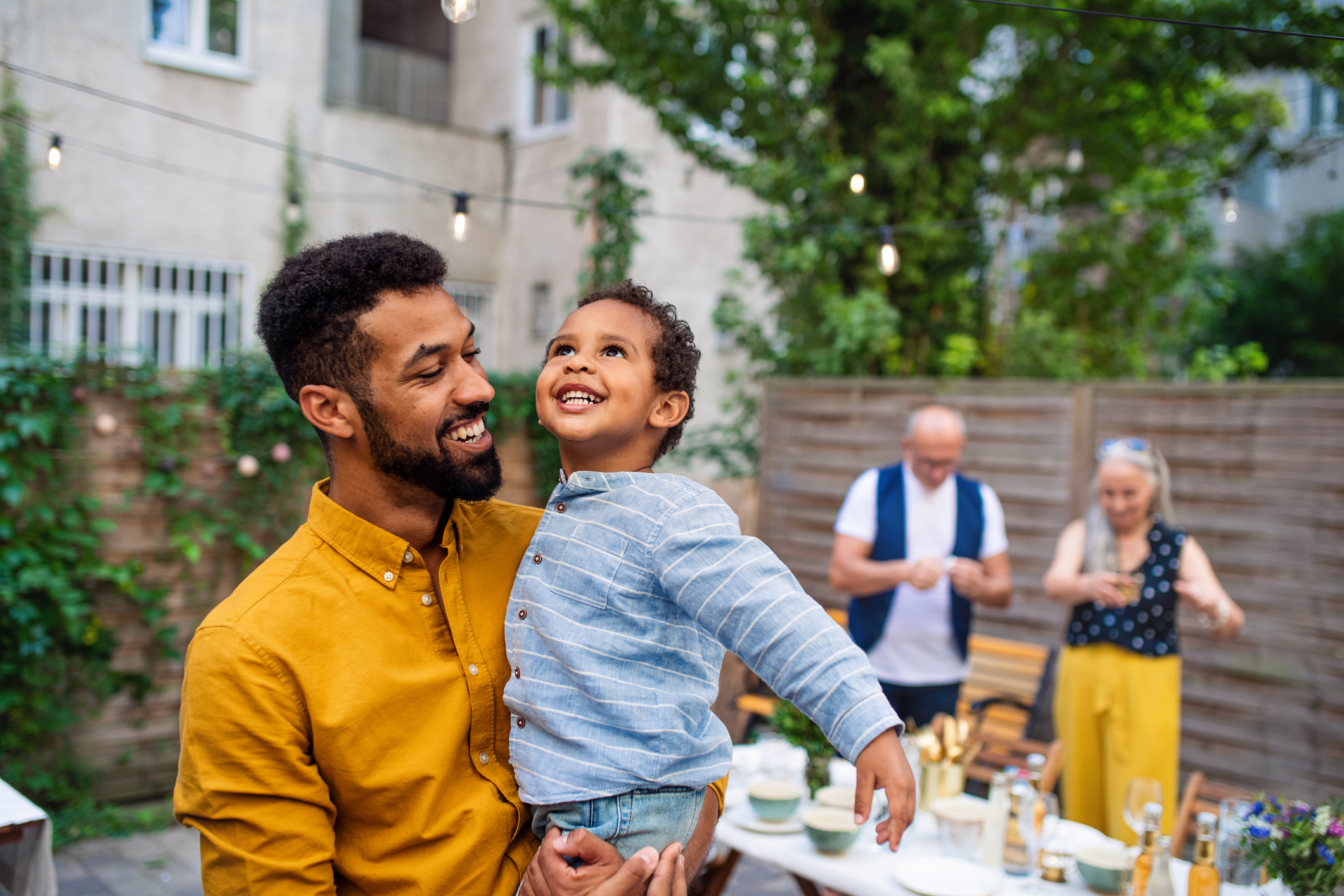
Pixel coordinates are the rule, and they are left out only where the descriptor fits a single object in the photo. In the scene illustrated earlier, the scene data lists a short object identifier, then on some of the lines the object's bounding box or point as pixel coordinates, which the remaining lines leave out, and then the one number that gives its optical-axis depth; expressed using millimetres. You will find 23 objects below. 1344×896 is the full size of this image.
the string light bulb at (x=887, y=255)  5324
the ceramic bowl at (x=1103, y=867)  2621
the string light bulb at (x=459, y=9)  2436
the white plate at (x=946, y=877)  2570
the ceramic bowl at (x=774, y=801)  2990
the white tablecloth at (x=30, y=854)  2783
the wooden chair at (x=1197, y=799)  3504
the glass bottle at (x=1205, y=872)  2430
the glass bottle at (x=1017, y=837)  2721
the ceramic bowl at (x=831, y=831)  2783
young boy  1413
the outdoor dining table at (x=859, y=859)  2654
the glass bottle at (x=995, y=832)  2766
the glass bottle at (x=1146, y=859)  2520
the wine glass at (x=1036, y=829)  2717
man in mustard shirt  1327
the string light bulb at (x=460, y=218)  4636
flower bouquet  2371
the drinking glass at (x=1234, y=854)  2588
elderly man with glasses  3928
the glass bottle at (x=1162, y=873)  2455
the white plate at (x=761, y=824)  2984
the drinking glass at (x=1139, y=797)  2779
